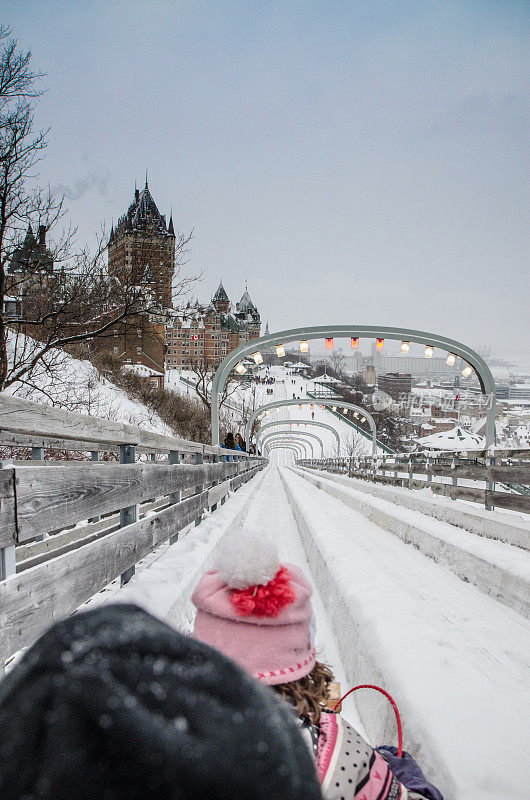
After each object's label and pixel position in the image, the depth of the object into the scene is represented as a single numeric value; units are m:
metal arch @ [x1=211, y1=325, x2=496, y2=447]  13.66
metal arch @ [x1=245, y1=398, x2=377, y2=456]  28.93
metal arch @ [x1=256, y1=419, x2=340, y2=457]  38.61
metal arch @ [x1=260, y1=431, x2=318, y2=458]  59.72
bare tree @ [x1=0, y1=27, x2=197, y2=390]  9.55
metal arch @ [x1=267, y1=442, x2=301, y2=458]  80.78
